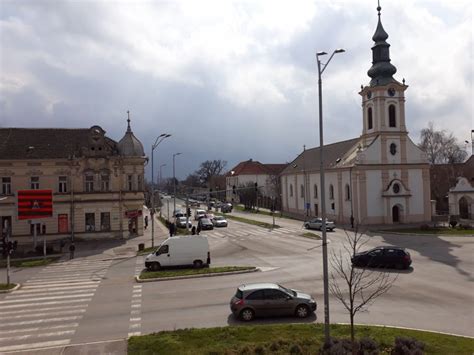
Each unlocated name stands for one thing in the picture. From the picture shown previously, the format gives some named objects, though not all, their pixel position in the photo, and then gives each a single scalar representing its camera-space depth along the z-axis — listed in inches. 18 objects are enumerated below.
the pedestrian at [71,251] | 1323.8
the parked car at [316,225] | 1916.8
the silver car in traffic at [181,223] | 2201.8
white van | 1050.1
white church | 2100.1
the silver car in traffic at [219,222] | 2215.9
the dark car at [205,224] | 2086.6
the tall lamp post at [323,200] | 491.8
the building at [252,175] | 4623.3
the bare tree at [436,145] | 3289.9
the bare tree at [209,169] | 6003.9
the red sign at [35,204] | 1405.0
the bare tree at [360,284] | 722.8
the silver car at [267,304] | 624.7
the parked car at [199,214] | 2722.9
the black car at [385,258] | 1001.5
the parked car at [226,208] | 3334.2
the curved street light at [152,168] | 1396.4
